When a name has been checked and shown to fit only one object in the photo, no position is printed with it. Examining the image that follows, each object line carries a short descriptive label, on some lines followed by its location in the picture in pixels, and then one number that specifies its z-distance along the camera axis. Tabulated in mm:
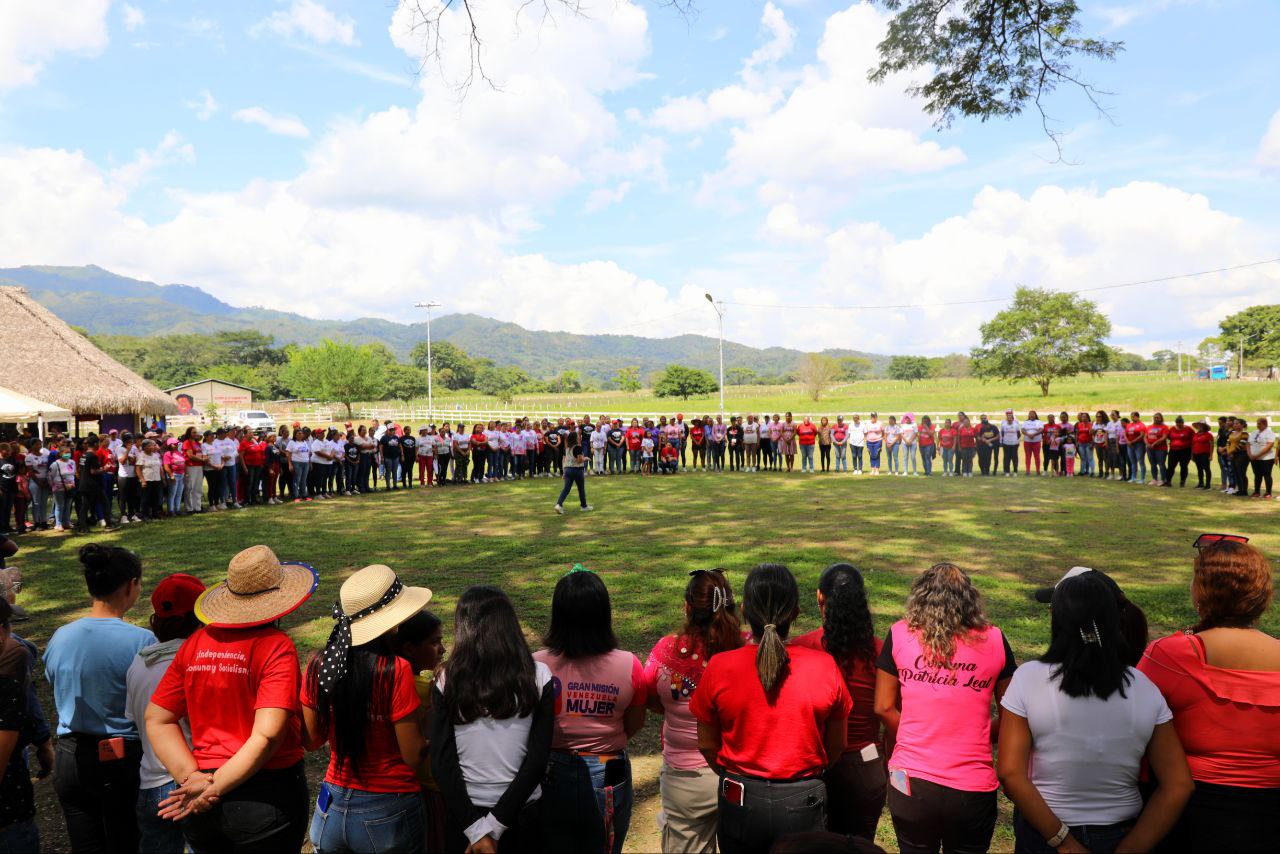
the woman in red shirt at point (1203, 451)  17141
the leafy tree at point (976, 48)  7844
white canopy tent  15844
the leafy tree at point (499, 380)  143638
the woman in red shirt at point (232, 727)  2674
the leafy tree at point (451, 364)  142000
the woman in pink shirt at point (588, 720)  2867
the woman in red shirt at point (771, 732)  2670
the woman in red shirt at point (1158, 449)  18250
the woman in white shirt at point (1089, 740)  2541
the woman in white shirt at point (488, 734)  2625
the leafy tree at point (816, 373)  69562
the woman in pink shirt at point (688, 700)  3129
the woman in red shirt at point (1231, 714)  2623
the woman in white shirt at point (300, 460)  18156
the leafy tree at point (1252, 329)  84188
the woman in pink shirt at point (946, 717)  2832
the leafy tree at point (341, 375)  79938
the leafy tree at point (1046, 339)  62688
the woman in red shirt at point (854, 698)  3146
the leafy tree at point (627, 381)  126312
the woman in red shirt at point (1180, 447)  17562
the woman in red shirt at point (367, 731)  2686
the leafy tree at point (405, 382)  109994
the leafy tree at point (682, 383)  96188
